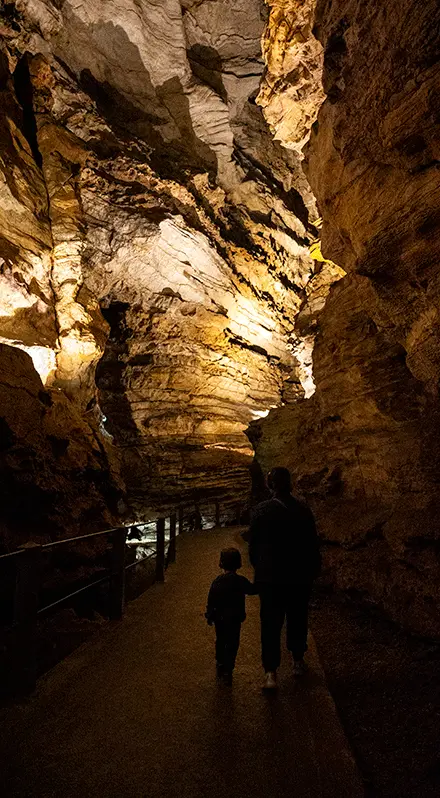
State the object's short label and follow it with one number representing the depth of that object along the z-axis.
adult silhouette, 3.16
